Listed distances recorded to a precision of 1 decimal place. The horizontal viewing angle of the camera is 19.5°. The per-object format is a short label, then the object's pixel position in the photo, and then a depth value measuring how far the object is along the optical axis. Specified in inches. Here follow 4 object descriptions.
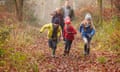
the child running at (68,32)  517.3
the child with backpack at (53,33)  505.4
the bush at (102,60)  425.4
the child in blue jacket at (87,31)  511.9
